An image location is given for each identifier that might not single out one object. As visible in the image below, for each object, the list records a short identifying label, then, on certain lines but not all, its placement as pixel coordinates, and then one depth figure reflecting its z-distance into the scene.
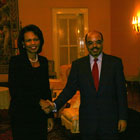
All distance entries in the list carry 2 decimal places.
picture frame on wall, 7.64
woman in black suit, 1.84
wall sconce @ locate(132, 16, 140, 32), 6.19
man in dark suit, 1.91
